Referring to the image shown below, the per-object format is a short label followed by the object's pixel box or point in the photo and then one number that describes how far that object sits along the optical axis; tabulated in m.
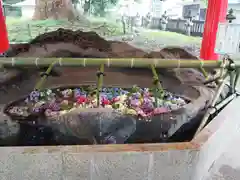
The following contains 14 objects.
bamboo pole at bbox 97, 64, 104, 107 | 1.16
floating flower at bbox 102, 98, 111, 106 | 1.36
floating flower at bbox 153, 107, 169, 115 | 1.14
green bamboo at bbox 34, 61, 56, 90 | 1.09
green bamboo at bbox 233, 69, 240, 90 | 1.38
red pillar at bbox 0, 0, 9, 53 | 1.59
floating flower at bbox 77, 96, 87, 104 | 1.40
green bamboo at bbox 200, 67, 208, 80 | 1.38
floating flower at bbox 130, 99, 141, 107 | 1.34
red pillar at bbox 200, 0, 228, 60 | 1.68
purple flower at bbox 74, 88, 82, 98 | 1.53
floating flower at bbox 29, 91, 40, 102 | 1.36
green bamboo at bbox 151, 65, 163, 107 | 1.16
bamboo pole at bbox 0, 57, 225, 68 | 1.33
